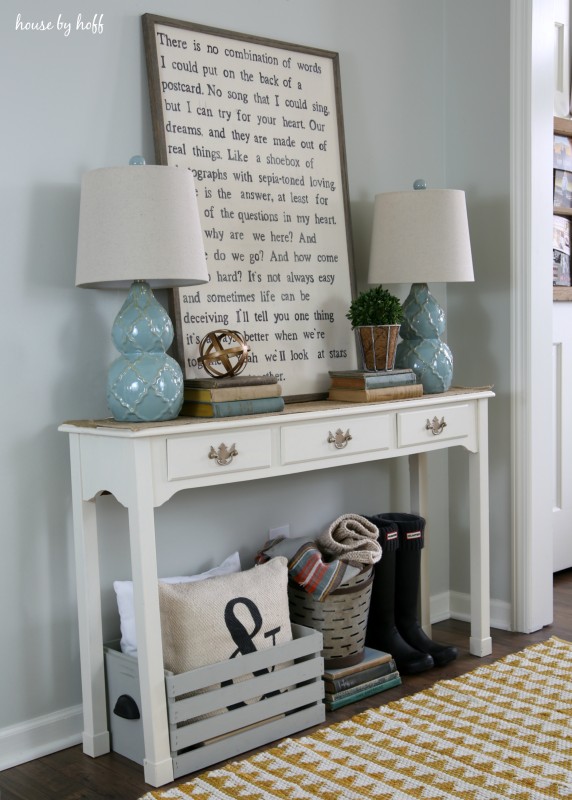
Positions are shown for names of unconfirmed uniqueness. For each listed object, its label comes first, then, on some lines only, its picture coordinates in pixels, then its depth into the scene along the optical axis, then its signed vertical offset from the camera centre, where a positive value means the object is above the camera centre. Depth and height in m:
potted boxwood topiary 2.56 -0.05
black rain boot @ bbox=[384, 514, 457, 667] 2.72 -0.84
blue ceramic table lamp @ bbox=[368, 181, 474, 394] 2.63 +0.16
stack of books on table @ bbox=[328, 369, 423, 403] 2.48 -0.21
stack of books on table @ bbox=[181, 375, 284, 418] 2.14 -0.19
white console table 1.99 -0.35
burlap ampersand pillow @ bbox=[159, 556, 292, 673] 2.12 -0.71
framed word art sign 2.40 +0.35
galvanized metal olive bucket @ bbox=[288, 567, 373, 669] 2.44 -0.82
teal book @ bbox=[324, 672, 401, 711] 2.41 -1.02
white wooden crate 2.06 -0.92
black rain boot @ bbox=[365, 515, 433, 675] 2.64 -0.90
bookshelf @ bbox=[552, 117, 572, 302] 3.53 +0.36
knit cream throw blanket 2.48 -0.63
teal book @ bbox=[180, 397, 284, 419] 2.13 -0.22
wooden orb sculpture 2.26 -0.10
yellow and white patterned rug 1.94 -1.01
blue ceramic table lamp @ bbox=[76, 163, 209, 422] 2.01 +0.13
